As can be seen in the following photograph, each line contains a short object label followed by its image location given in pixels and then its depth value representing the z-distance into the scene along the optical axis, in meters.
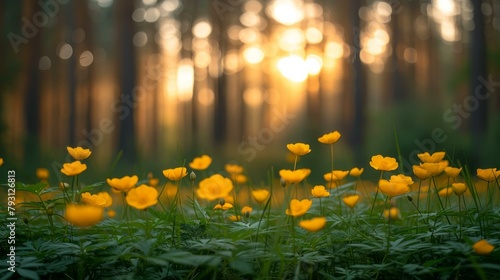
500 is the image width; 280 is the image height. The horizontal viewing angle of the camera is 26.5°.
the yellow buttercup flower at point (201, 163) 1.09
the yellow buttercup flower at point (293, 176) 0.98
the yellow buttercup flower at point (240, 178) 1.25
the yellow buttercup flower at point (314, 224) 0.90
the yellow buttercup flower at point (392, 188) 0.94
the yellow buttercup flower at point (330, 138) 1.06
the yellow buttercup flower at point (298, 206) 0.93
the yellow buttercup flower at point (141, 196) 0.92
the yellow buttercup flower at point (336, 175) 1.07
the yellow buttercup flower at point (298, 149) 1.03
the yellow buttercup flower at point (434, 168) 0.97
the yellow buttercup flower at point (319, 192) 0.99
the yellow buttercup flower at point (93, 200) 0.99
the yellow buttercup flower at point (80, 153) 1.01
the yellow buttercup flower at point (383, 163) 1.00
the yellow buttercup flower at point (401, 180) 0.98
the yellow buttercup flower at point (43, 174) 1.18
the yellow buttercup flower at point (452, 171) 0.99
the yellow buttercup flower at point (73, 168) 0.97
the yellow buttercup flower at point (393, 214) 0.91
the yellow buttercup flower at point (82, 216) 0.86
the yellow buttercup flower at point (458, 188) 0.97
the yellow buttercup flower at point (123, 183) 0.95
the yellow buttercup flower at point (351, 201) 1.00
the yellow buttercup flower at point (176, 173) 0.99
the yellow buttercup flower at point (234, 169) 1.17
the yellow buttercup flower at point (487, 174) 0.99
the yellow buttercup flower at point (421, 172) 0.97
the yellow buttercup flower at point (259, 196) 1.03
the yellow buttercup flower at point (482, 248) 0.87
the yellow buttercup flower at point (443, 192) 1.07
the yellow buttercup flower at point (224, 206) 1.00
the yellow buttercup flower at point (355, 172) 1.10
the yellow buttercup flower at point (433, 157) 1.02
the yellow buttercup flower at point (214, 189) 0.94
